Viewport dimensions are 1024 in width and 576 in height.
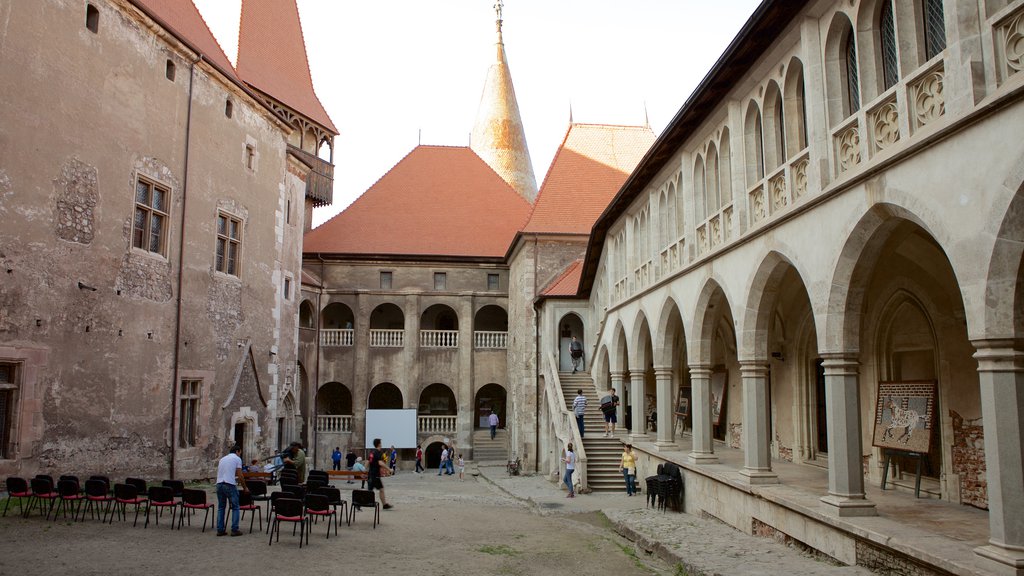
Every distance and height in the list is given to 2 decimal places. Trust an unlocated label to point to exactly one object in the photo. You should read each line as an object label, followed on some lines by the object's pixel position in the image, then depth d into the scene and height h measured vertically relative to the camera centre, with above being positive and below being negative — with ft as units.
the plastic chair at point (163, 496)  40.55 -5.85
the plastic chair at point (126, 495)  40.60 -5.81
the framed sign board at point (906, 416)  37.73 -1.45
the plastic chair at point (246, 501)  40.61 -6.13
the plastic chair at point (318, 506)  39.04 -6.13
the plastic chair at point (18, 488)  41.27 -5.53
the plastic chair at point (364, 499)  43.19 -6.36
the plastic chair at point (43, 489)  41.27 -5.58
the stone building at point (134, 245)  47.32 +10.93
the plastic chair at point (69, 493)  41.27 -5.80
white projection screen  113.39 -6.09
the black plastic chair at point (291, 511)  37.19 -6.07
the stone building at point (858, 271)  23.31 +5.62
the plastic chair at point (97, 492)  41.14 -5.73
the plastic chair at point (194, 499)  40.45 -5.98
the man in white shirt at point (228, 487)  39.09 -5.15
